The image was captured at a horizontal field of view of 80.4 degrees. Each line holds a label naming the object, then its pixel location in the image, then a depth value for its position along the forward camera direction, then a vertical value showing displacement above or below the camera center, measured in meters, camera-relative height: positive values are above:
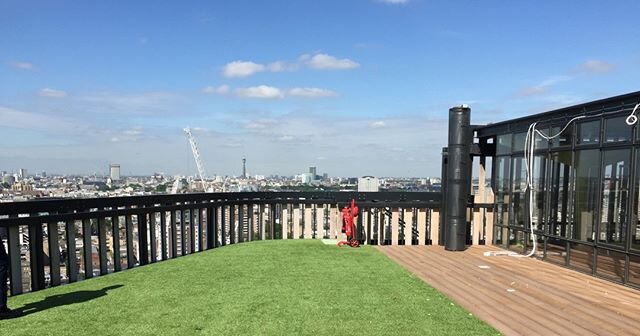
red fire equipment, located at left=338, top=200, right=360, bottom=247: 8.10 -1.50
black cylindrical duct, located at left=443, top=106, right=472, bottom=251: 7.80 -0.42
